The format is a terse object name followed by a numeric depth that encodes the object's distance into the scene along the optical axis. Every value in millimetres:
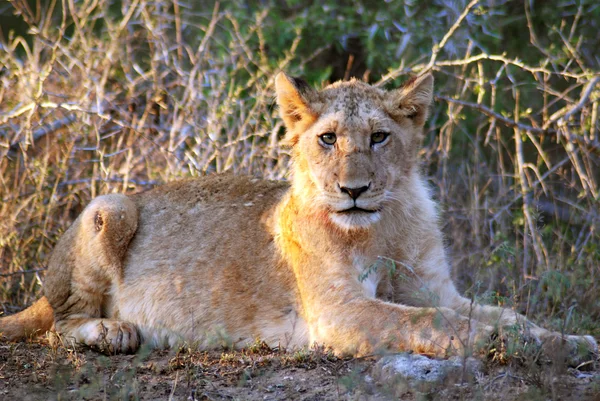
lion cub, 9594
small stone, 7809
